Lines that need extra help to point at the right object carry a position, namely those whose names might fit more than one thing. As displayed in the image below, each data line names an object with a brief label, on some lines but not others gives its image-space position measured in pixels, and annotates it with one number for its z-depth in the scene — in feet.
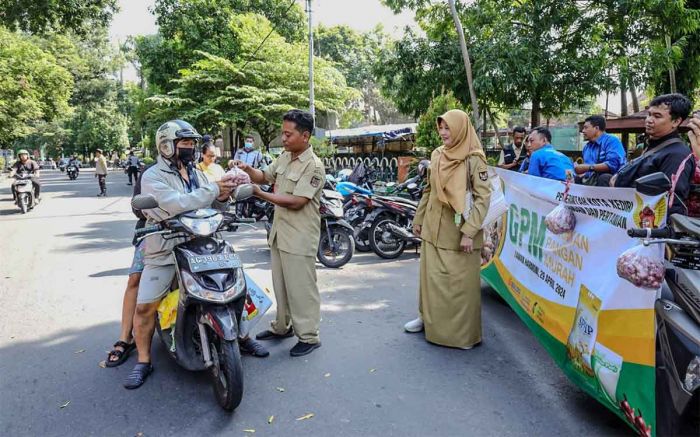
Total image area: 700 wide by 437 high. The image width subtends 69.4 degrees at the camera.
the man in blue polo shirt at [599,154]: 20.26
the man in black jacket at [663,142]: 10.25
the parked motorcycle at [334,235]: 21.59
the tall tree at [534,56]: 38.11
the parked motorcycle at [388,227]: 23.84
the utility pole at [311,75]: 52.80
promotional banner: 7.47
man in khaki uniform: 11.92
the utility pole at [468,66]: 34.99
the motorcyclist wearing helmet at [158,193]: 10.33
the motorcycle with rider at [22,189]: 41.90
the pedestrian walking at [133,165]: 69.72
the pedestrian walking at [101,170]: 58.96
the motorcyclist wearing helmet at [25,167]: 42.36
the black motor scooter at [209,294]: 9.39
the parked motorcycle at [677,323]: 6.32
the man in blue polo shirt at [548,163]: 17.58
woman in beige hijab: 12.30
